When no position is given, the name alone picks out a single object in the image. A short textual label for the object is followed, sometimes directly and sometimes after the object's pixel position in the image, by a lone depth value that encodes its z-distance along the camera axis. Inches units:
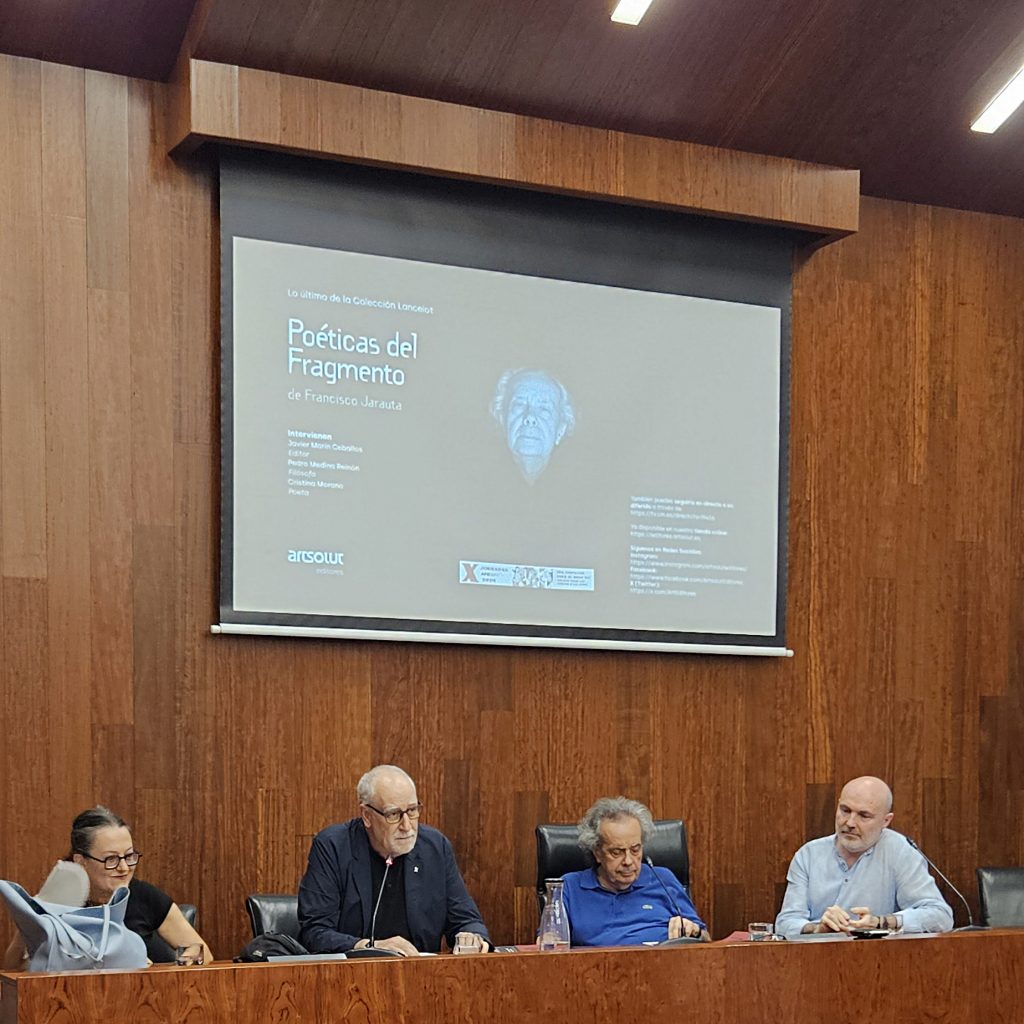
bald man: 197.8
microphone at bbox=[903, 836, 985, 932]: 224.6
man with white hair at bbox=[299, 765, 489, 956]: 174.6
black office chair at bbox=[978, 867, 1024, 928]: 202.5
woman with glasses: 156.1
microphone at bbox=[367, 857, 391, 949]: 175.8
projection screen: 204.1
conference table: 124.9
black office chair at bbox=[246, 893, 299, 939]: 175.6
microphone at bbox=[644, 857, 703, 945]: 179.5
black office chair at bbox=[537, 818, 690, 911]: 191.2
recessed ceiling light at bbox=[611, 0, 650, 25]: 197.9
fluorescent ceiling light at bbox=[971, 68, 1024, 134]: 227.3
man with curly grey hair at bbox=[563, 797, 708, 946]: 183.5
